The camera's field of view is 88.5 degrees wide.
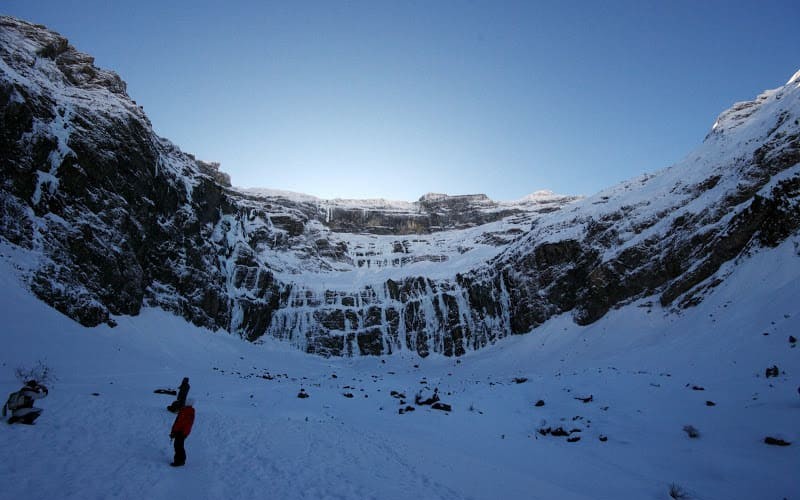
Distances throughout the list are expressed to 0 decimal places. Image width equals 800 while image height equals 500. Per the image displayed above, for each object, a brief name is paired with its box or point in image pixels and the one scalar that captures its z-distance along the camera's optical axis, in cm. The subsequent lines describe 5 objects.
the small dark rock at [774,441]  1161
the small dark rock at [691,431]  1388
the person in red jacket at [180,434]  946
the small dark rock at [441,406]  2183
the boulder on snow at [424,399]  2372
